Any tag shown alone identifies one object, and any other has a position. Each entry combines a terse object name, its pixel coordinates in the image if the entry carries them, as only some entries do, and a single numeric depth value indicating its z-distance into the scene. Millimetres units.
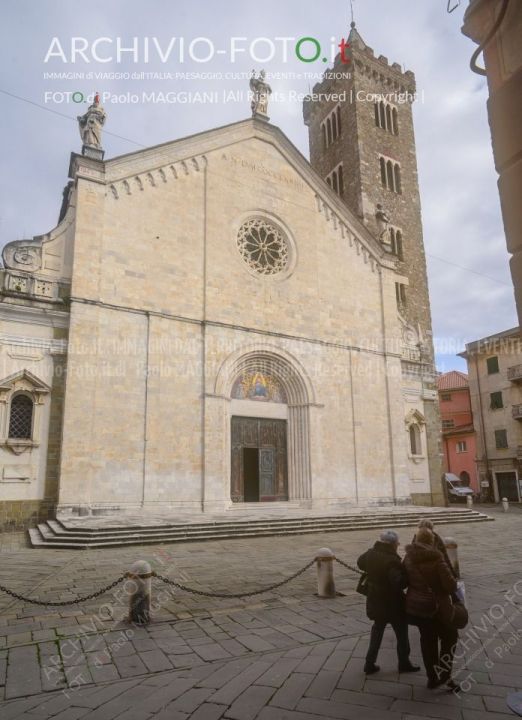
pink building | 40625
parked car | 34062
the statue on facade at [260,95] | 22800
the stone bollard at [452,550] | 8898
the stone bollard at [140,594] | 6332
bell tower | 29594
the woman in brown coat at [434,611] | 4523
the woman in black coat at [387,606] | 4867
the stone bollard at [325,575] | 7805
